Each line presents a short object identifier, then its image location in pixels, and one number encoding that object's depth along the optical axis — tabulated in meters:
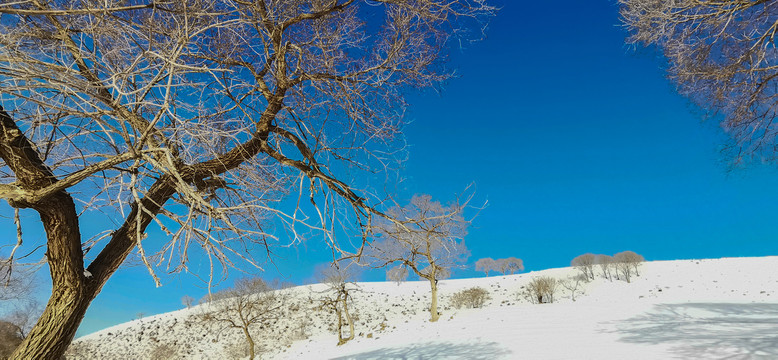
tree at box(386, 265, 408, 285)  23.75
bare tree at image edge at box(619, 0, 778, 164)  5.05
